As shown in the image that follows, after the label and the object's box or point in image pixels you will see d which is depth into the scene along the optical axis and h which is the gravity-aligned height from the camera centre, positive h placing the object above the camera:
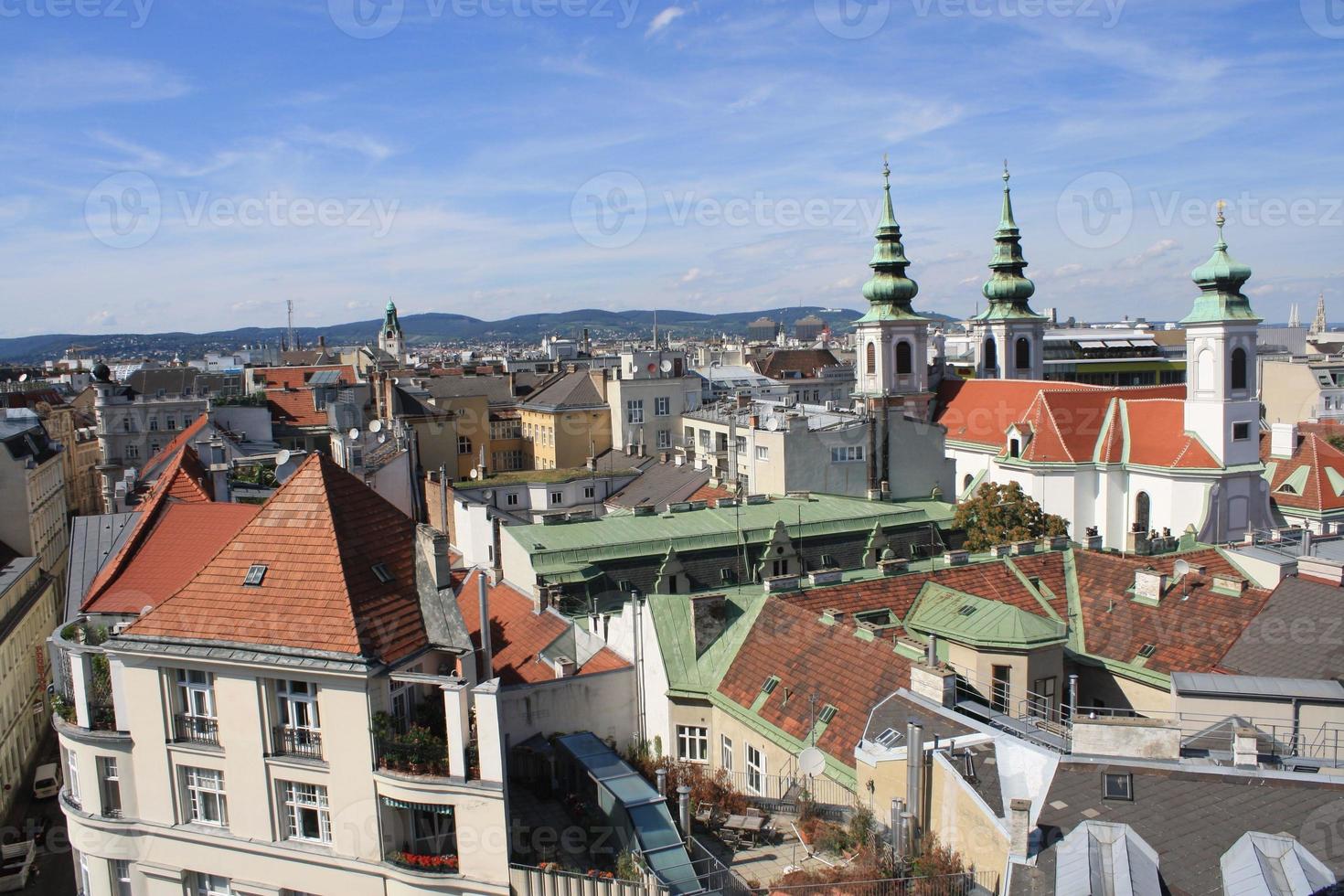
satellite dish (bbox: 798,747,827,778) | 21.27 -8.50
